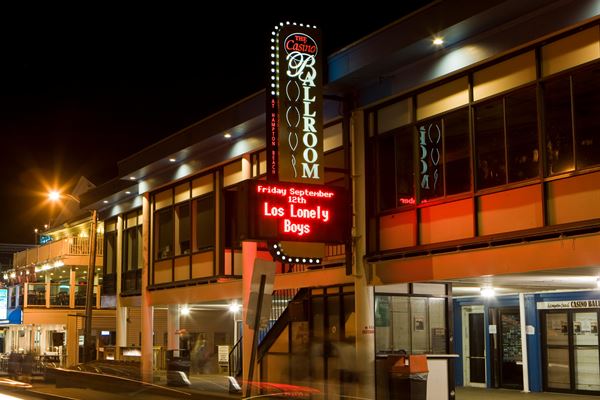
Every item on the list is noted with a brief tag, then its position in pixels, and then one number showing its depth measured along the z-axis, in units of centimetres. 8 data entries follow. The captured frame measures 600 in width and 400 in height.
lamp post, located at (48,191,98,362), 3166
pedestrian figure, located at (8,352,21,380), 3578
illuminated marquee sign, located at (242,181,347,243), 1720
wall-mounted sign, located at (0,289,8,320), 5094
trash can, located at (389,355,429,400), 1716
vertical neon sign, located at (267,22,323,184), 1755
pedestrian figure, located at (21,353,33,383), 3389
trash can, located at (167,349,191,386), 2831
